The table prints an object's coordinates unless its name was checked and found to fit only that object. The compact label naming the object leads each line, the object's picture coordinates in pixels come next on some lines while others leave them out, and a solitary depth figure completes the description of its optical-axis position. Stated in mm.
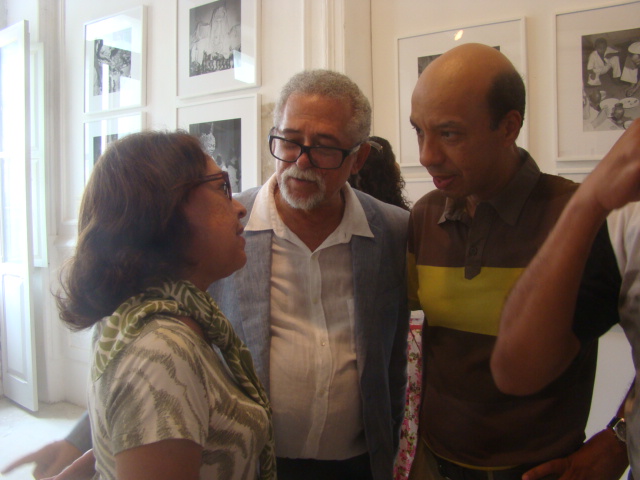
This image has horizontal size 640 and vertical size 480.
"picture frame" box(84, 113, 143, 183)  3809
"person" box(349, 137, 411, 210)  2100
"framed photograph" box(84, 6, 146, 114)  3688
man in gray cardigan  1384
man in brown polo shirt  1037
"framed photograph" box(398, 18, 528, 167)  2418
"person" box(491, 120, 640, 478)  679
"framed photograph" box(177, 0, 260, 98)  3062
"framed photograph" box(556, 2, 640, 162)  2193
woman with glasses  783
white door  3877
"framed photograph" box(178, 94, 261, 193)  3113
